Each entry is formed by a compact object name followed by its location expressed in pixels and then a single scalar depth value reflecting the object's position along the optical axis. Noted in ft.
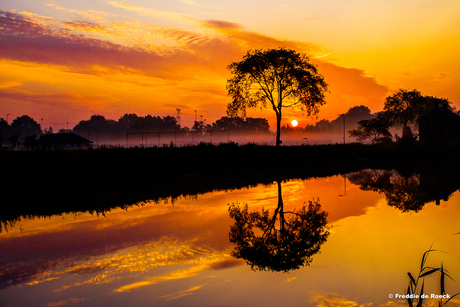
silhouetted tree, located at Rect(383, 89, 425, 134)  354.95
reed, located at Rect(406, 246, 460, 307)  16.63
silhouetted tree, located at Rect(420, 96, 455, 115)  389.80
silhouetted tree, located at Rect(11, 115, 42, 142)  597.73
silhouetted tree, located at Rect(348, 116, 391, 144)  286.25
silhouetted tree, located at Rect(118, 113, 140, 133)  583.09
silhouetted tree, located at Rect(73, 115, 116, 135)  600.80
